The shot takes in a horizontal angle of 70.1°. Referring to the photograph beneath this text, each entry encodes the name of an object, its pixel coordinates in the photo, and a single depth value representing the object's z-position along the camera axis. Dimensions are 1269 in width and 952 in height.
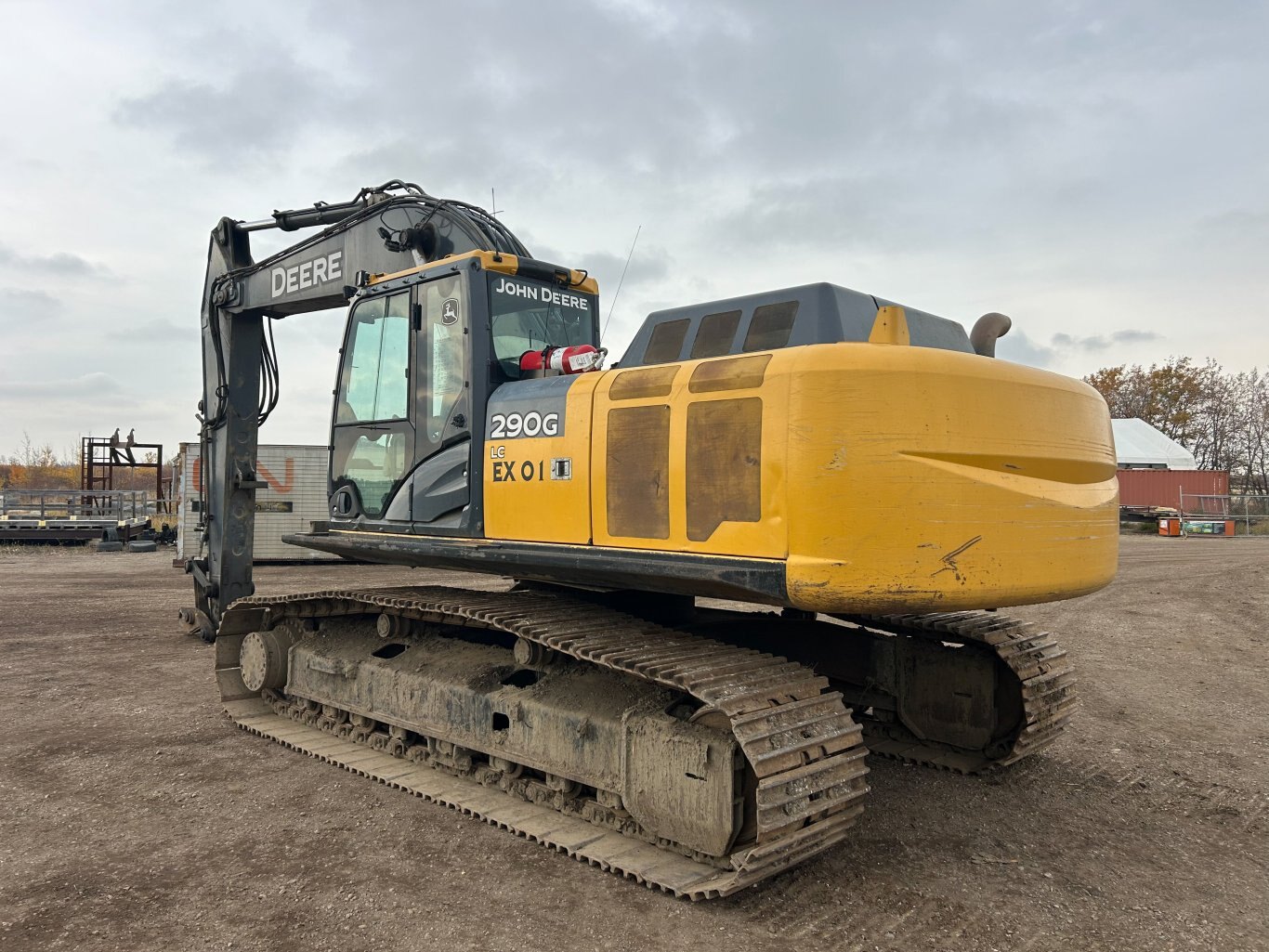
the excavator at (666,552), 3.80
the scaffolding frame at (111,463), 32.00
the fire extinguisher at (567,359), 5.30
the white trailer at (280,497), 20.44
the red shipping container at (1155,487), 40.91
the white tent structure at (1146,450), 47.03
